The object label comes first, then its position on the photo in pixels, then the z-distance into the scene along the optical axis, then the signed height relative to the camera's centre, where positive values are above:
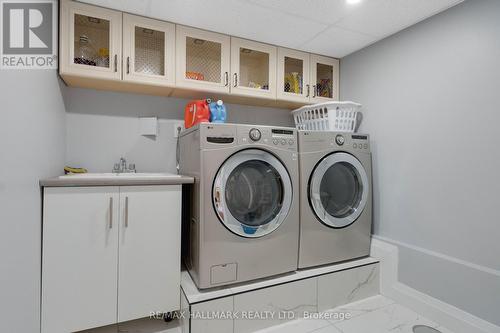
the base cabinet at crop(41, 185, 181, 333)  1.40 -0.52
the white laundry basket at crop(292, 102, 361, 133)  2.23 +0.46
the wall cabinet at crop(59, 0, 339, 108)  1.78 +0.85
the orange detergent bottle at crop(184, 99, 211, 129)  2.02 +0.44
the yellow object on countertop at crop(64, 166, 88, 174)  1.89 -0.03
